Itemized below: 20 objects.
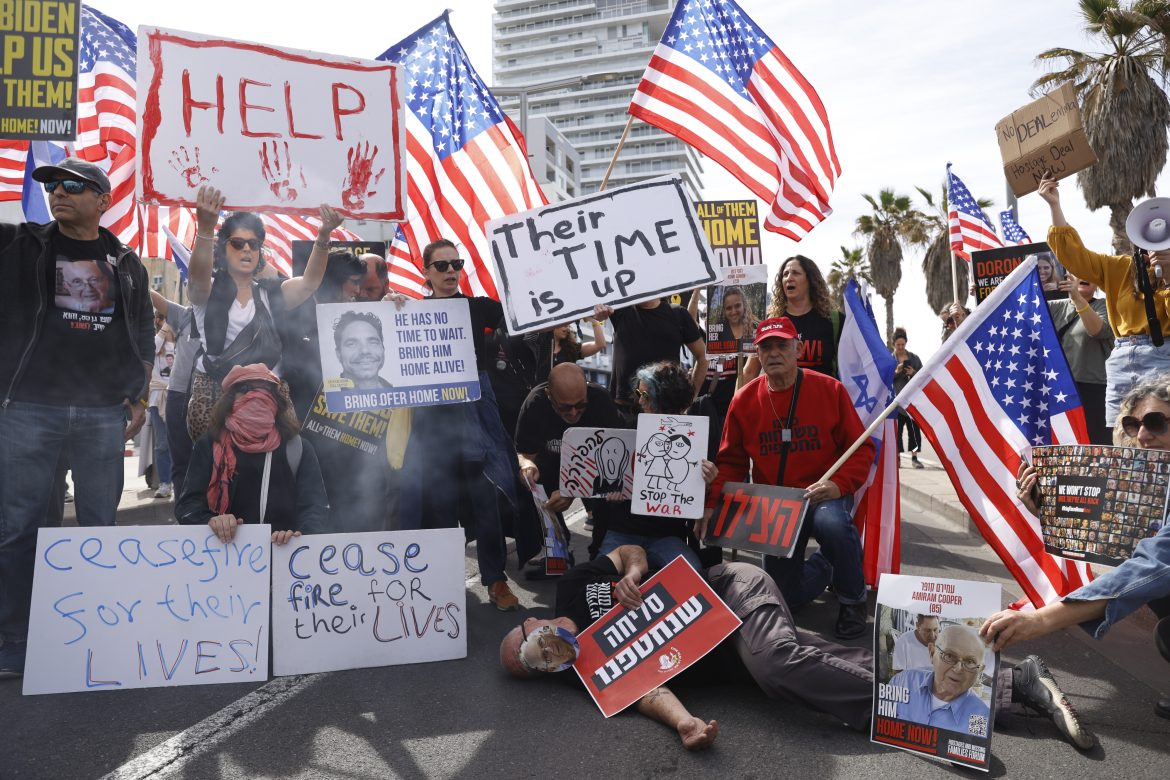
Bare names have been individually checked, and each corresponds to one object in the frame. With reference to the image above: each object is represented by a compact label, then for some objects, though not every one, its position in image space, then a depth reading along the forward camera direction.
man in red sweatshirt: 4.73
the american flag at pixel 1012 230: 10.48
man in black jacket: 4.21
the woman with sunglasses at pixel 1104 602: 2.77
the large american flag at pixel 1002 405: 3.98
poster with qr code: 3.04
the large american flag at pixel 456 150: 6.90
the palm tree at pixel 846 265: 51.66
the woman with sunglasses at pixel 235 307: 4.84
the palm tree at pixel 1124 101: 17.23
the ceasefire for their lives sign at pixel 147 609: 3.84
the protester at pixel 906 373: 13.04
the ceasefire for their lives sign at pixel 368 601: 4.09
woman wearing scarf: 4.30
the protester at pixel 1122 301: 5.06
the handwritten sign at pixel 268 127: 4.76
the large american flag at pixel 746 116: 6.27
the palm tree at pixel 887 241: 40.31
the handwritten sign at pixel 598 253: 5.01
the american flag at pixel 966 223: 10.28
